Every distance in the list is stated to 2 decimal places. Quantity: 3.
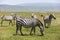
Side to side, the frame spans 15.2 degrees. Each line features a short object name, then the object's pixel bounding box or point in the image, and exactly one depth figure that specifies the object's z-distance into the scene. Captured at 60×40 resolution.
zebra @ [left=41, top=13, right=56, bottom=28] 26.84
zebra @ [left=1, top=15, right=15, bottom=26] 28.61
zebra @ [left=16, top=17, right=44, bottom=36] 19.98
